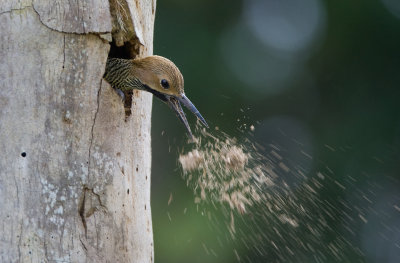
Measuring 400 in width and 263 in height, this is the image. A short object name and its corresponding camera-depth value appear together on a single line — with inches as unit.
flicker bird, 277.3
